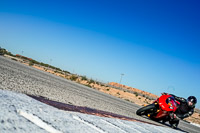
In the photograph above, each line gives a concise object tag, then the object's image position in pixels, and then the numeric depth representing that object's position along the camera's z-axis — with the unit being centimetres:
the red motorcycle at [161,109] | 696
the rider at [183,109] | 699
